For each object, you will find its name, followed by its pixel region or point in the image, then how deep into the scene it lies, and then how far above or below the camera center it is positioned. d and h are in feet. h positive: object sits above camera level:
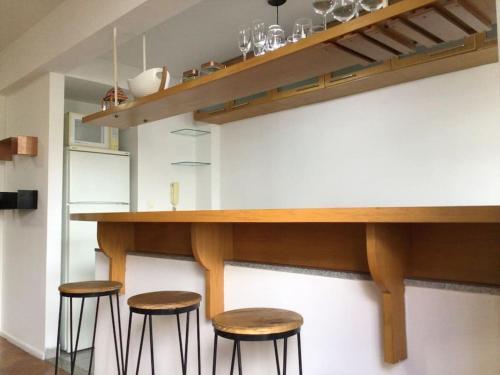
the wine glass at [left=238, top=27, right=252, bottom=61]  7.44 +3.00
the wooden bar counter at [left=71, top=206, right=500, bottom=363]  4.23 -0.39
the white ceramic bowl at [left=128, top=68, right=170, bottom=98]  8.82 +2.72
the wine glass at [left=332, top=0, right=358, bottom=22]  5.84 +2.75
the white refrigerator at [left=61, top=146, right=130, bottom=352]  12.55 +0.29
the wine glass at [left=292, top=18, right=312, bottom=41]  6.68 +2.85
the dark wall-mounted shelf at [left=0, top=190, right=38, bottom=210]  11.99 +0.45
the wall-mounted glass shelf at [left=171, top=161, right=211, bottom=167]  15.19 +1.80
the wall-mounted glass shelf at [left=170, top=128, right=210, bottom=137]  14.93 +2.89
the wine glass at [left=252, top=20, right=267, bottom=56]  7.06 +2.91
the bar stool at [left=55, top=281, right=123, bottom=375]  7.45 -1.30
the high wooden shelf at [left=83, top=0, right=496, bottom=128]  4.79 +2.21
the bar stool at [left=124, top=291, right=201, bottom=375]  6.09 -1.28
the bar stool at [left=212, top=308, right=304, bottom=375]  4.64 -1.24
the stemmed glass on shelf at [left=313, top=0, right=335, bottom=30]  6.06 +2.91
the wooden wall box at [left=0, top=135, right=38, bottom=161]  12.07 +2.01
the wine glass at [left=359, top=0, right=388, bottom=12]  5.37 +2.59
